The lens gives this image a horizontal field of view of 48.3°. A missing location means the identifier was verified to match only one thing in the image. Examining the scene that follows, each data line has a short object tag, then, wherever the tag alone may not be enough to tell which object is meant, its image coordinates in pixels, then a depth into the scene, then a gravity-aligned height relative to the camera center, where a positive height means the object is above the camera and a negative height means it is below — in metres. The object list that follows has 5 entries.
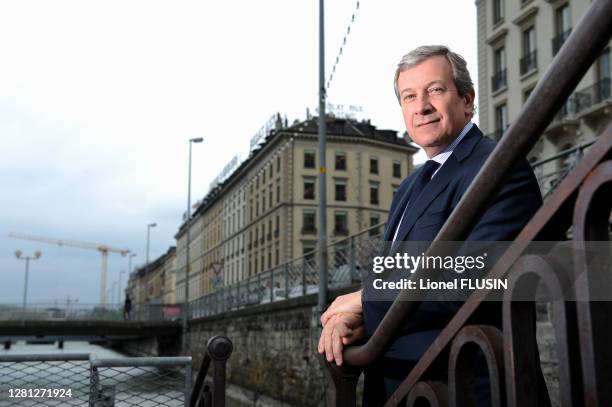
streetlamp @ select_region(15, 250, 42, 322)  80.51 +6.62
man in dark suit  1.72 +0.35
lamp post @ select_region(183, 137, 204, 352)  37.84 -0.56
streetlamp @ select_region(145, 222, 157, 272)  79.24 +10.23
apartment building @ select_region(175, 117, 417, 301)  55.69 +11.18
